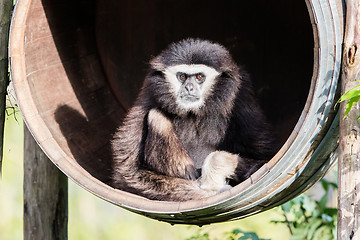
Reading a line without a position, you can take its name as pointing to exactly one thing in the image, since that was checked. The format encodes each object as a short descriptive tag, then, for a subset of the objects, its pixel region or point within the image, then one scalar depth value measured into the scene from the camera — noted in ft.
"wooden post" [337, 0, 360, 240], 23.43
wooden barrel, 24.31
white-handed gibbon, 31.50
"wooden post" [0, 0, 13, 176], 31.91
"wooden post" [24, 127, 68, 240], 34.94
